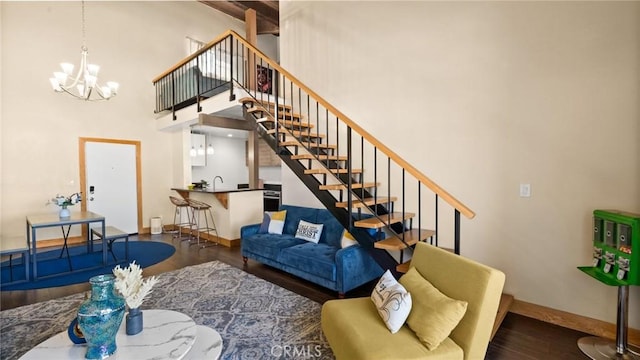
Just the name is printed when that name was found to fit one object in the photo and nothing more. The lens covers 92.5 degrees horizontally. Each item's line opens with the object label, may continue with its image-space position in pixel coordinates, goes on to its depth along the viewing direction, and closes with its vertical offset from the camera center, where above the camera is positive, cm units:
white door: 606 -19
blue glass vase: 157 -75
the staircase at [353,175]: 306 -4
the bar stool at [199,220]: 561 -94
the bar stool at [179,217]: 591 -100
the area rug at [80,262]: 370 -130
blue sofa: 313 -94
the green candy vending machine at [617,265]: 214 -70
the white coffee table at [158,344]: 164 -97
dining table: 382 -63
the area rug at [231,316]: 230 -131
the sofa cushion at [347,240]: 338 -77
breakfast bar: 546 -69
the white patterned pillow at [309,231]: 396 -79
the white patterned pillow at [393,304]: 181 -83
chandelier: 418 +143
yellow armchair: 163 -94
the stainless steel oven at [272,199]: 771 -69
